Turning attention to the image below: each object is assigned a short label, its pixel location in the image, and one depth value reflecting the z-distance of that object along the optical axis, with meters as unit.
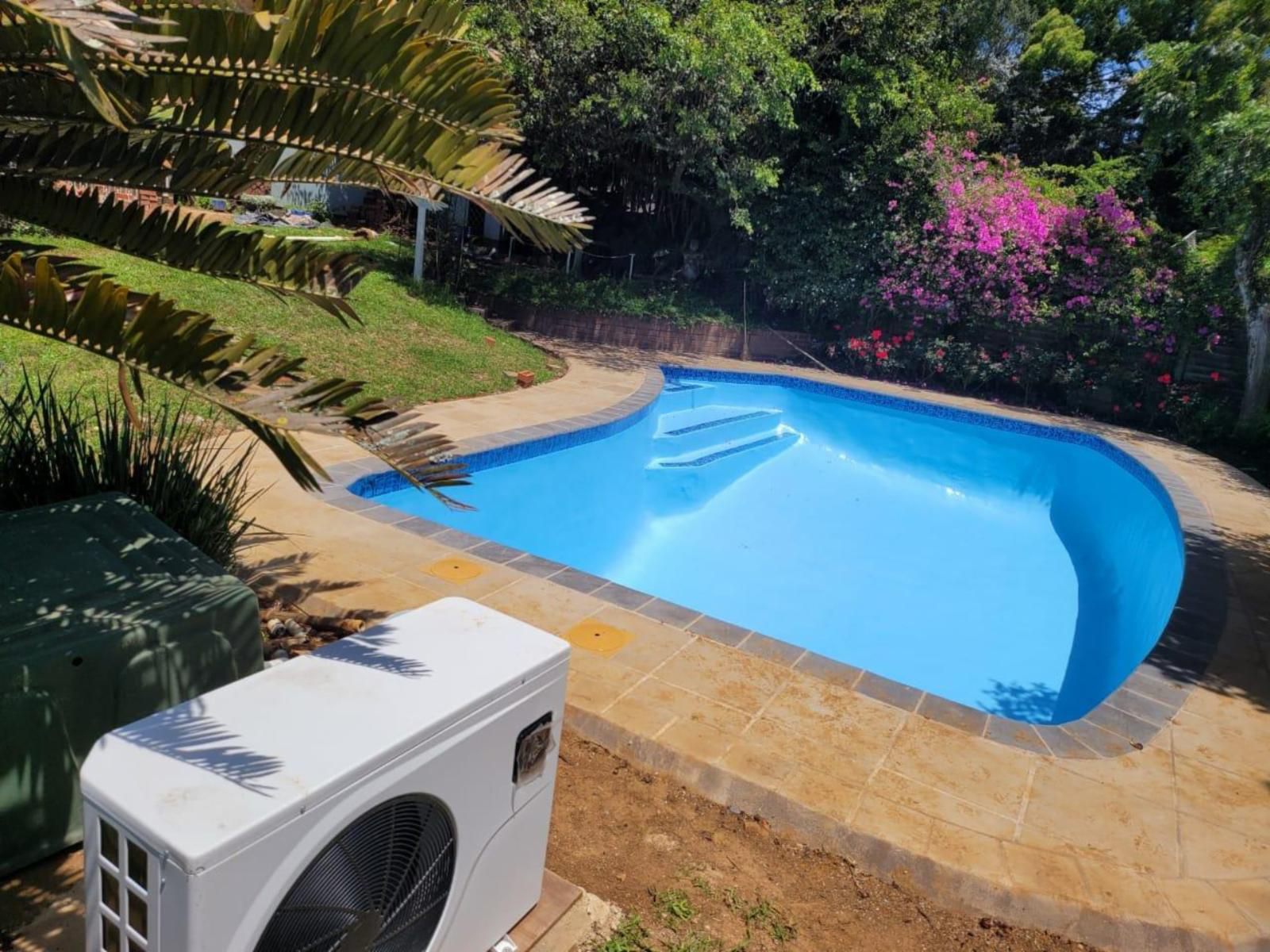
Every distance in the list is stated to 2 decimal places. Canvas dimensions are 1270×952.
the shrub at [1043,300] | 14.19
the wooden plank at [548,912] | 2.46
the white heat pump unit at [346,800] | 1.45
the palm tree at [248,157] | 2.55
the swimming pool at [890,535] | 7.15
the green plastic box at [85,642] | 2.40
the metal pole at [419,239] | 13.44
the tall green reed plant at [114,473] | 3.85
